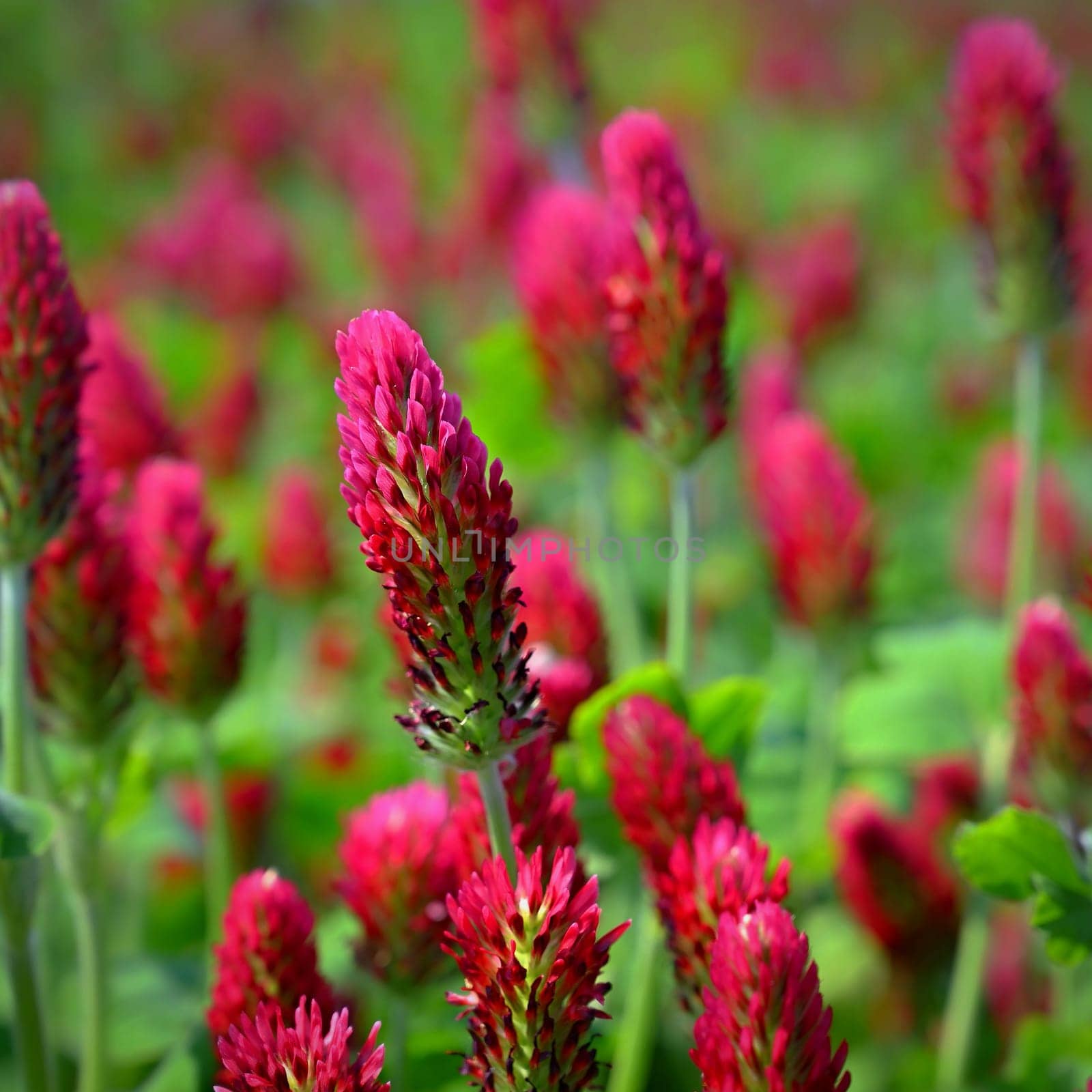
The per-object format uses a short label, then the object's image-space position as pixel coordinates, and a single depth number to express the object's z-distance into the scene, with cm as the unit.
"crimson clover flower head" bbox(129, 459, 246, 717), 64
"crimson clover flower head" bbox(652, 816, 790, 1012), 57
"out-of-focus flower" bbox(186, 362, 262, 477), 95
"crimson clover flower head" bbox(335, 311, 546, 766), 56
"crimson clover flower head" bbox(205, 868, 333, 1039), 58
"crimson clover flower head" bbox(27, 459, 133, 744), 63
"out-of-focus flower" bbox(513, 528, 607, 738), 64
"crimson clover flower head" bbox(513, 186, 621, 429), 69
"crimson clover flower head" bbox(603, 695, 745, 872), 59
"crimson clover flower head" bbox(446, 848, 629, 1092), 56
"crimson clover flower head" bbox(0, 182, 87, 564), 60
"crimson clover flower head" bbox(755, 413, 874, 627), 68
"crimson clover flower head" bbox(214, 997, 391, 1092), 55
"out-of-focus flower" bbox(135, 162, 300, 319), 115
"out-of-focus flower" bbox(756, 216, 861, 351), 106
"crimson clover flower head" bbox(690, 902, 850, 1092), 55
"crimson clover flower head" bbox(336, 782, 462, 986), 60
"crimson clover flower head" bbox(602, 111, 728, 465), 62
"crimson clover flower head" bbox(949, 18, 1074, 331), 66
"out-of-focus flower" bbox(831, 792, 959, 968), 67
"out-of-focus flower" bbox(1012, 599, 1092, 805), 62
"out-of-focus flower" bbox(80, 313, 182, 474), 68
